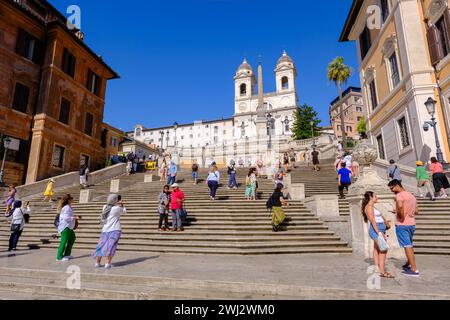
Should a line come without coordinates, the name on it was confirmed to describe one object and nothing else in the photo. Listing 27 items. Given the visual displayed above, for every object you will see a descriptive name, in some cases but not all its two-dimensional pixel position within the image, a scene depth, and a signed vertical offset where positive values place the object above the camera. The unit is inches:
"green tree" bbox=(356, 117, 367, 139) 2297.0 +757.3
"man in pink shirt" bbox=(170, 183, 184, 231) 385.1 +11.1
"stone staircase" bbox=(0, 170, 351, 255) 326.6 -19.9
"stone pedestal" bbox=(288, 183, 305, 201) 483.2 +43.9
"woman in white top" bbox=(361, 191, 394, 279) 192.5 -6.7
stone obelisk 1643.7 +560.1
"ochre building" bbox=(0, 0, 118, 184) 775.1 +399.9
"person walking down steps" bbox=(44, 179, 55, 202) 608.4 +55.8
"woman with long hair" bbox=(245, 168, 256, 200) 498.2 +56.9
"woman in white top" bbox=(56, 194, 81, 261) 276.0 -11.0
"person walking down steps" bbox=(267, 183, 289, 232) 356.2 +10.0
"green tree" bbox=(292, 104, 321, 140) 2118.6 +734.9
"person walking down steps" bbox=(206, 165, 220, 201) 513.3 +64.6
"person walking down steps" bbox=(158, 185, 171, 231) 391.5 +11.2
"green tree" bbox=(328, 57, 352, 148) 1674.5 +897.7
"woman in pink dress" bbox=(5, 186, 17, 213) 497.9 +36.3
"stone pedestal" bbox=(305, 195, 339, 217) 385.1 +14.0
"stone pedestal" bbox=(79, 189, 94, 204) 583.2 +46.3
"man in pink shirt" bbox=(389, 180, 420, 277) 193.3 -5.1
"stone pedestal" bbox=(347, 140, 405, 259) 257.8 +13.6
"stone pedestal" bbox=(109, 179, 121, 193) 700.0 +81.4
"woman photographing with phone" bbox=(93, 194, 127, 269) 236.1 -11.7
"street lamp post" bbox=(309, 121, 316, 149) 2028.7 +697.8
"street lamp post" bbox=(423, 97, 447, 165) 466.9 +182.5
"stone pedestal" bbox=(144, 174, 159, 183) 796.1 +114.6
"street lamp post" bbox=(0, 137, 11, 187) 643.1 +176.7
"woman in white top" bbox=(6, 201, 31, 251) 351.9 -8.1
